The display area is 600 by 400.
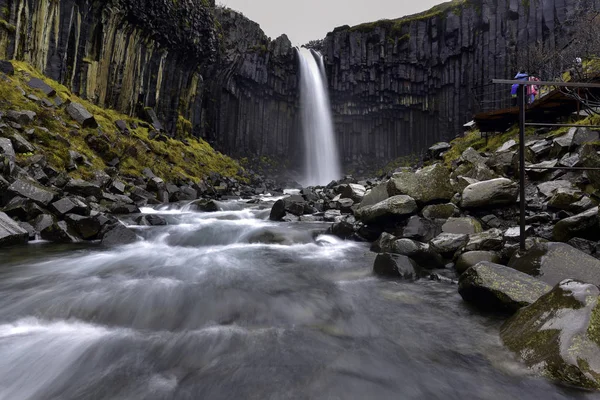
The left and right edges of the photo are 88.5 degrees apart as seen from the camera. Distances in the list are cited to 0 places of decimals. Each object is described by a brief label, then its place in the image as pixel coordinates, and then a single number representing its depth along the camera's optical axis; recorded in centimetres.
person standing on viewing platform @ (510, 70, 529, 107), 1235
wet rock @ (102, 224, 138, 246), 824
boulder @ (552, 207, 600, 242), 525
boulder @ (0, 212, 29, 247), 683
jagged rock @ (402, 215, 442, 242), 764
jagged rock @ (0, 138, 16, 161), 955
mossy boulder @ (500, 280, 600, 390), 251
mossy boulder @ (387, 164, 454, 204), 909
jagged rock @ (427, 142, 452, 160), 2049
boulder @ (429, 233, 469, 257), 635
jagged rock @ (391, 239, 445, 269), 618
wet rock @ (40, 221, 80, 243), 789
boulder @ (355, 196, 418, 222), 867
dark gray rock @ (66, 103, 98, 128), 1655
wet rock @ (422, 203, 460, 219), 820
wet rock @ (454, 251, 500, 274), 537
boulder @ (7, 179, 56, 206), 811
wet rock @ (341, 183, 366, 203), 1434
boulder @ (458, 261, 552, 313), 378
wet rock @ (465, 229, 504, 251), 583
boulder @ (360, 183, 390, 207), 1046
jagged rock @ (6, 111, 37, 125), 1240
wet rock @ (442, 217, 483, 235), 717
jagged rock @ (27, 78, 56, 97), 1612
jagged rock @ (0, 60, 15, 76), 1516
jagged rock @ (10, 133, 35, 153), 1073
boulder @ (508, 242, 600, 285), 427
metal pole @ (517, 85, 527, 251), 510
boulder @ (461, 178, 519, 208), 768
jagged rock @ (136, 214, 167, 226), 1076
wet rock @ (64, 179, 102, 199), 1065
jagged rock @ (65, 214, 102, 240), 834
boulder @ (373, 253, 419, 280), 571
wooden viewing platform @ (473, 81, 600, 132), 1123
